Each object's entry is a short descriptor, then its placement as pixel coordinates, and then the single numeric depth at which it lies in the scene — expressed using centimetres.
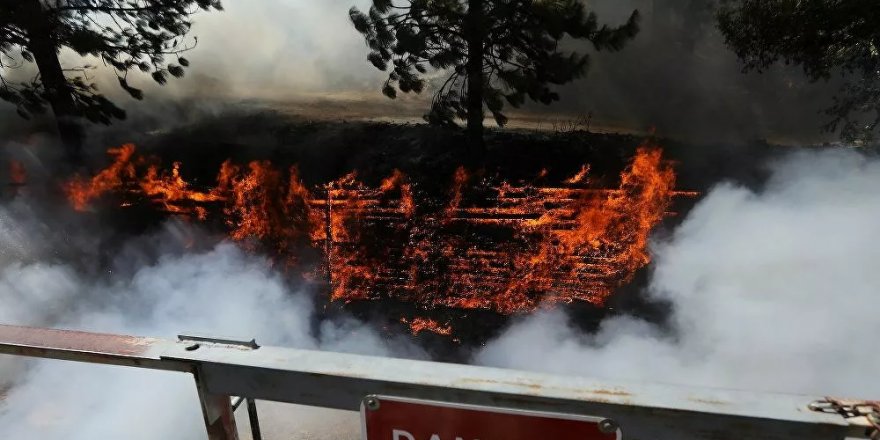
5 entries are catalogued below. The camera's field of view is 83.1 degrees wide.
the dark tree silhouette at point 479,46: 453
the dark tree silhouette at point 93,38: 545
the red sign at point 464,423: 107
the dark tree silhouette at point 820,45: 427
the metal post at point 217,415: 135
